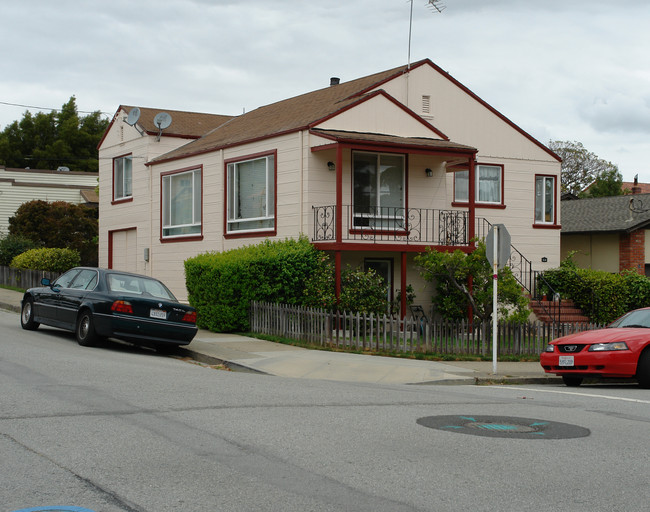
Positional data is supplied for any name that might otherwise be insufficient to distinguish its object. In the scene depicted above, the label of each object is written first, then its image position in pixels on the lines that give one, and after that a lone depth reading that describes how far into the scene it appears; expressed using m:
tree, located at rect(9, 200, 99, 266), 37.00
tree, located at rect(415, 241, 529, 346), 17.38
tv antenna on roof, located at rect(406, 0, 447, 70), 22.73
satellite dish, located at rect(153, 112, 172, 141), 26.02
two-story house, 20.19
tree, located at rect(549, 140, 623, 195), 59.12
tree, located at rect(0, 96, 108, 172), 65.50
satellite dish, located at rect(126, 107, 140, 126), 26.62
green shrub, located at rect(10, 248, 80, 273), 28.64
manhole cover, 8.05
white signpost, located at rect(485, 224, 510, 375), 14.52
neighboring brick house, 28.48
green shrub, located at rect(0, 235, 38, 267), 31.61
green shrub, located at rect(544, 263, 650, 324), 23.25
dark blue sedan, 14.68
